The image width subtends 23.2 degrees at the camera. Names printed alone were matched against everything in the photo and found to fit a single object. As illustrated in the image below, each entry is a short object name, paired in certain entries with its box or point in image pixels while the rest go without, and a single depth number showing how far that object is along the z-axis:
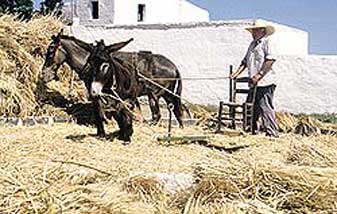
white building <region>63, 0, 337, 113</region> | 22.53
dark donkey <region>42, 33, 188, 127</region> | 11.09
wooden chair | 11.59
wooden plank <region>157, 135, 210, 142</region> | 9.78
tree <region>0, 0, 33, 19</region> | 27.22
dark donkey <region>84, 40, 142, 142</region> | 9.82
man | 11.48
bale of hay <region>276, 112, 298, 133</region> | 13.12
